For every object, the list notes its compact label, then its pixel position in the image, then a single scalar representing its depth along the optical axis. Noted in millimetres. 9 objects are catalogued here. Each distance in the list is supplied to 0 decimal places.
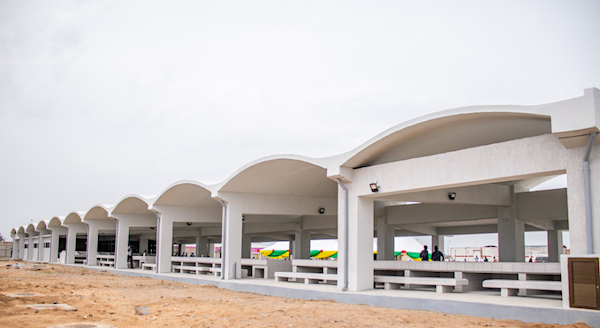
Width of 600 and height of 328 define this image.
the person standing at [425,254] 19422
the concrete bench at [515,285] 11146
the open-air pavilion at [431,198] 9453
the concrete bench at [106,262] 32831
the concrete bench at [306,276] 16898
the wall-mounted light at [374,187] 13829
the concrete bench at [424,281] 13457
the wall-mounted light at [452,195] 15344
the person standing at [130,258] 30984
